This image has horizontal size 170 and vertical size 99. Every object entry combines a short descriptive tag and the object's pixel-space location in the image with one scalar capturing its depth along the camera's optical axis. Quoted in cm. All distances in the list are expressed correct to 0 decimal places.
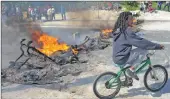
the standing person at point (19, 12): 2161
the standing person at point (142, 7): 2984
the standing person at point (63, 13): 2701
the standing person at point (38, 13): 2568
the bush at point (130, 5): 2938
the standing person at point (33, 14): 2420
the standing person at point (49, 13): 2607
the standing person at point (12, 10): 2079
